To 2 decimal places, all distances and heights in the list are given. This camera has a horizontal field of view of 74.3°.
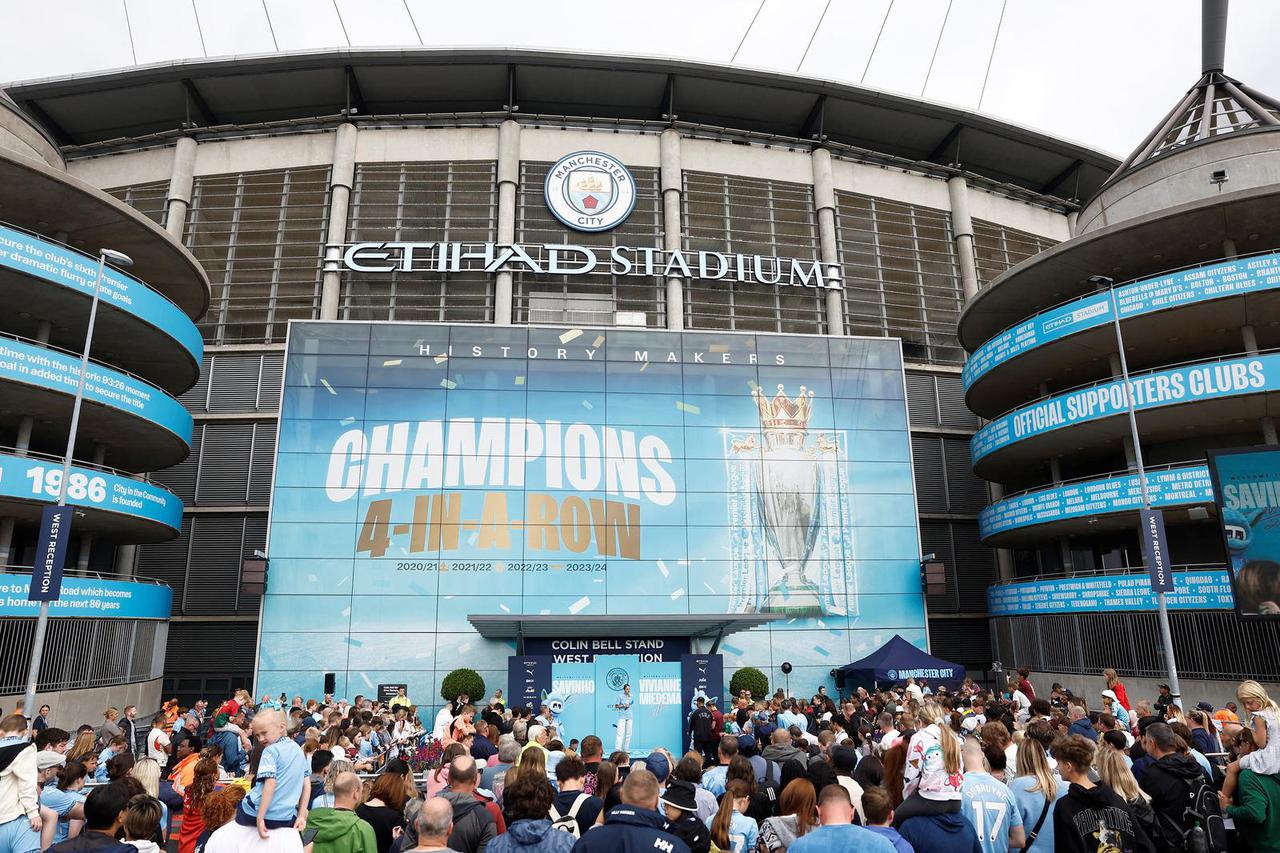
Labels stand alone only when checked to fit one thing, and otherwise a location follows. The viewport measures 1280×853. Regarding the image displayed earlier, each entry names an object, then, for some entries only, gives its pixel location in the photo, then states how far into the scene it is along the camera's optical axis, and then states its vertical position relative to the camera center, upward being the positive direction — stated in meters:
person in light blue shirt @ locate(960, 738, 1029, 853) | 6.70 -1.46
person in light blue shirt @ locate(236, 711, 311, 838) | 7.76 -1.29
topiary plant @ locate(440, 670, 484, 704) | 26.95 -1.78
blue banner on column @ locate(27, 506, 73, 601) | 19.97 +1.89
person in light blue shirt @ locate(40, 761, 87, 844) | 7.73 -1.48
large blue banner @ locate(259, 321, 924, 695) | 28.52 +4.62
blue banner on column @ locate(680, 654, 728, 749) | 23.56 -1.41
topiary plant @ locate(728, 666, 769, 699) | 28.19 -1.88
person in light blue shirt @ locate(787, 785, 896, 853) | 4.87 -1.19
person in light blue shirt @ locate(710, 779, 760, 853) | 6.81 -1.59
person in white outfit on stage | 23.22 -2.57
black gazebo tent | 25.84 -1.26
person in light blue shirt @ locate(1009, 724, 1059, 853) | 6.76 -1.36
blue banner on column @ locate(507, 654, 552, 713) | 23.20 -1.36
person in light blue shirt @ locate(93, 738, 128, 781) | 10.34 -1.66
